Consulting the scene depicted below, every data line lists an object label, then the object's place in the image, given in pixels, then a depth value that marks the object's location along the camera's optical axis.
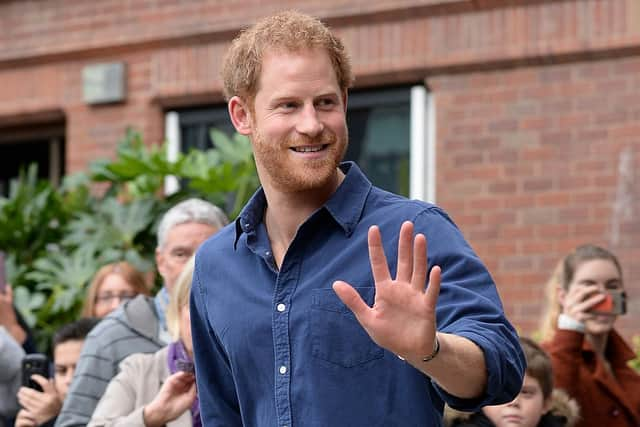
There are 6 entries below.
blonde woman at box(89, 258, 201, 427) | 9.44
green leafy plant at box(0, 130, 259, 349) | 16.11
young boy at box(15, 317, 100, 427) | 11.73
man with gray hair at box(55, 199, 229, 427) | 10.72
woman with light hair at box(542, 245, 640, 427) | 11.30
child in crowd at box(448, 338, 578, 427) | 10.16
